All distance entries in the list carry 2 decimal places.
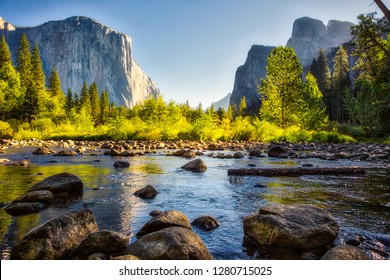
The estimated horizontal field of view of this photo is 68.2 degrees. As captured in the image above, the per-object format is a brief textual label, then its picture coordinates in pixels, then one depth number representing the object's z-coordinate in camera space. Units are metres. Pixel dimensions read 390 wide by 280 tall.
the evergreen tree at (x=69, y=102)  71.50
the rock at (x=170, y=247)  2.79
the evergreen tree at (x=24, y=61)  51.49
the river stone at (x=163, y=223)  3.70
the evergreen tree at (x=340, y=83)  61.12
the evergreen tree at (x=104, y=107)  88.94
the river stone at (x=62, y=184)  5.76
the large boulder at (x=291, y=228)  3.36
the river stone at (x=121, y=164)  10.51
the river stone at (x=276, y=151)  14.49
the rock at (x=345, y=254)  2.67
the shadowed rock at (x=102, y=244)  3.08
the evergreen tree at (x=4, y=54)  47.95
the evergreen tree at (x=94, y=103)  81.94
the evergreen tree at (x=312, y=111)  35.71
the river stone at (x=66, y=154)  14.56
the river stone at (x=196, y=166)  9.89
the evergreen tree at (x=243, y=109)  105.33
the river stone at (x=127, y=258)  2.48
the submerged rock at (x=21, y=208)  4.58
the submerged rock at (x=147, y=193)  5.90
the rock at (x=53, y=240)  2.87
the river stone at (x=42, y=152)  15.39
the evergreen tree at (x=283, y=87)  33.12
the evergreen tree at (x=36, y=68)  53.85
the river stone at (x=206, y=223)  4.03
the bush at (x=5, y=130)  29.04
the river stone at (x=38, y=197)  5.11
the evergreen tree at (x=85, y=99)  76.00
